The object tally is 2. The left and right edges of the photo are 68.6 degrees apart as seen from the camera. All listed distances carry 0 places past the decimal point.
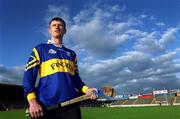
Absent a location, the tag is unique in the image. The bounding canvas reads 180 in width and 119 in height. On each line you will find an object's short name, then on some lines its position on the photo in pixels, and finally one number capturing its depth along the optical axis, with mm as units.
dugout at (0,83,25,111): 23661
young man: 1477
